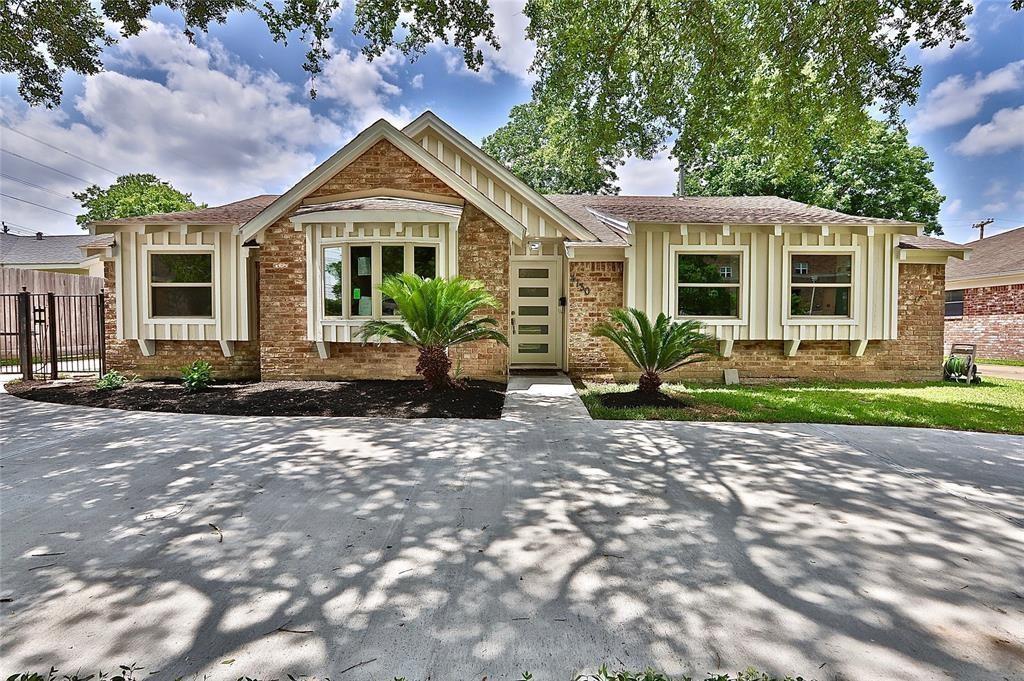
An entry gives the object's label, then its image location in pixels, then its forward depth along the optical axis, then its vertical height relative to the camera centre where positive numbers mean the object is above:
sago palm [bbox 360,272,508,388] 7.14 +0.13
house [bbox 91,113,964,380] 8.72 +1.01
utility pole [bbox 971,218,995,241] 31.98 +7.14
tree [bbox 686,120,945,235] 20.41 +6.65
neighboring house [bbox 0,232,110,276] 19.23 +3.21
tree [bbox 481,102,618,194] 25.25 +9.55
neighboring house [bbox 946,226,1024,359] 15.16 +1.02
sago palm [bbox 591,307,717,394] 7.34 -0.23
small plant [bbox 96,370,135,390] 8.02 -0.93
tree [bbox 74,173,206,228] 31.05 +8.99
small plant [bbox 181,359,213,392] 8.01 -0.85
